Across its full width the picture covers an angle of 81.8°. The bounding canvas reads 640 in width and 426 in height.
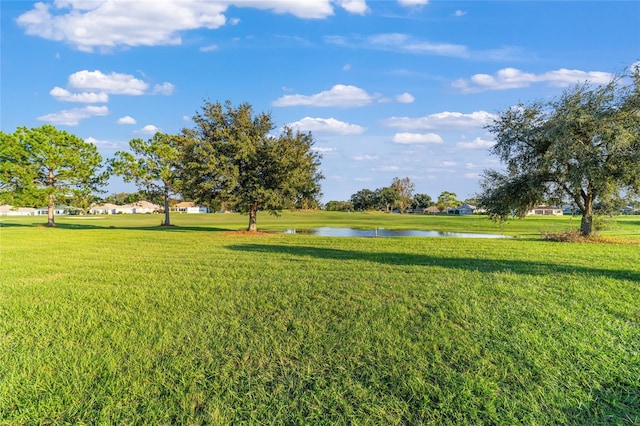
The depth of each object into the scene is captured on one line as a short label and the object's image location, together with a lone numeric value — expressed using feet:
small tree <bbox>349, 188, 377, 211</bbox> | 381.19
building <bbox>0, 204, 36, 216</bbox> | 388.80
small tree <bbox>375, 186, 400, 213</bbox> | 353.10
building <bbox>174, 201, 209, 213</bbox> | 476.13
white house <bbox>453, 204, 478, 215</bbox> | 405.59
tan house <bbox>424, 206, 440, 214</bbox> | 406.31
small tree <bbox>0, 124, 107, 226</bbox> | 98.53
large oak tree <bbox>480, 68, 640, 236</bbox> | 53.21
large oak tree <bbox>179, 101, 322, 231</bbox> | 74.02
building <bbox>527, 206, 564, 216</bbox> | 362.29
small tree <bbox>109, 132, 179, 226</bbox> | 118.11
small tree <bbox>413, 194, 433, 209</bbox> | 431.43
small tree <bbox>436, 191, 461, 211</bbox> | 427.74
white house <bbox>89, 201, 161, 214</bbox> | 419.58
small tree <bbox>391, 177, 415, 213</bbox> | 368.23
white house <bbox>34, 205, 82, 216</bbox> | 367.58
